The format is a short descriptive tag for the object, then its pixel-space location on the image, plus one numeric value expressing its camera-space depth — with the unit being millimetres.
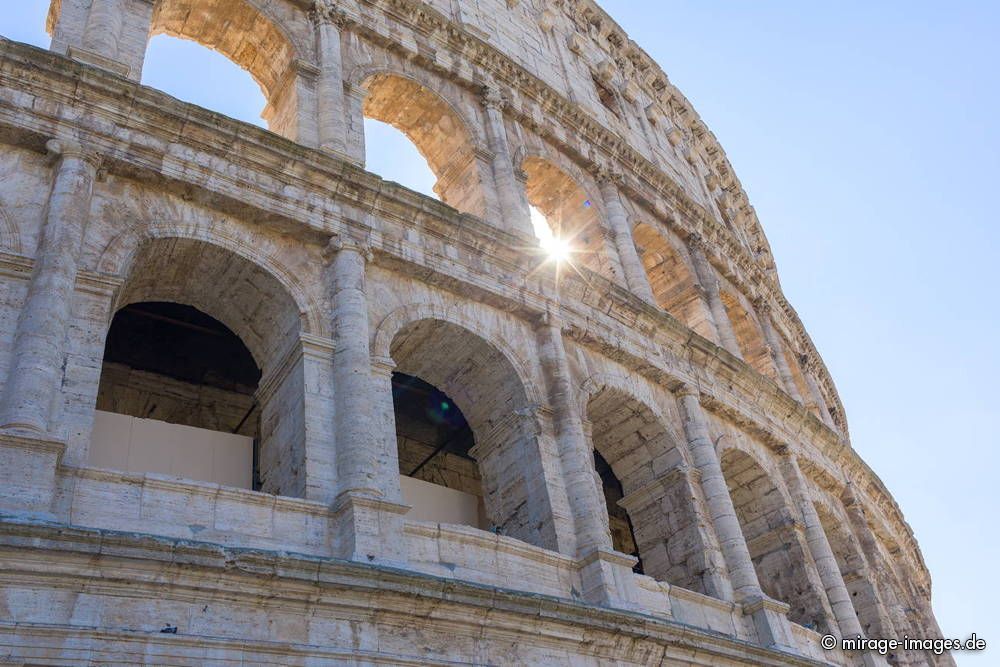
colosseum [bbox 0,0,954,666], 7270
